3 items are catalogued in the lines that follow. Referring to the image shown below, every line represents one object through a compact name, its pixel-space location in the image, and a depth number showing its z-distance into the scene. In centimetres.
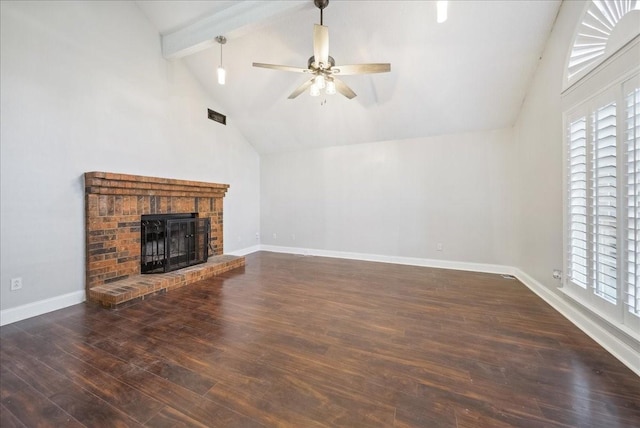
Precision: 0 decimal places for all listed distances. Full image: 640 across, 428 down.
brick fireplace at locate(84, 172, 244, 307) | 292
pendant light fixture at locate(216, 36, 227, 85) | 311
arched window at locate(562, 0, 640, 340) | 171
